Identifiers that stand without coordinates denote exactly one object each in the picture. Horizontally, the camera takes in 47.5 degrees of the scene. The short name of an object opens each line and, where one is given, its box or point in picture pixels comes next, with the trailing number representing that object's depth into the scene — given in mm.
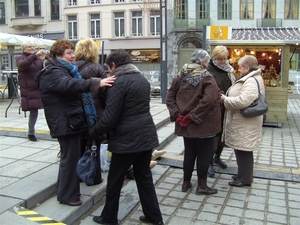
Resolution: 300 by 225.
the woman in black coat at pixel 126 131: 3023
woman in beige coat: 4227
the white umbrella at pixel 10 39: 10875
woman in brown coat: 3924
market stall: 8500
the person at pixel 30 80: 5586
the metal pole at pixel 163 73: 11086
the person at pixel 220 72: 4602
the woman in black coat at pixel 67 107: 3168
